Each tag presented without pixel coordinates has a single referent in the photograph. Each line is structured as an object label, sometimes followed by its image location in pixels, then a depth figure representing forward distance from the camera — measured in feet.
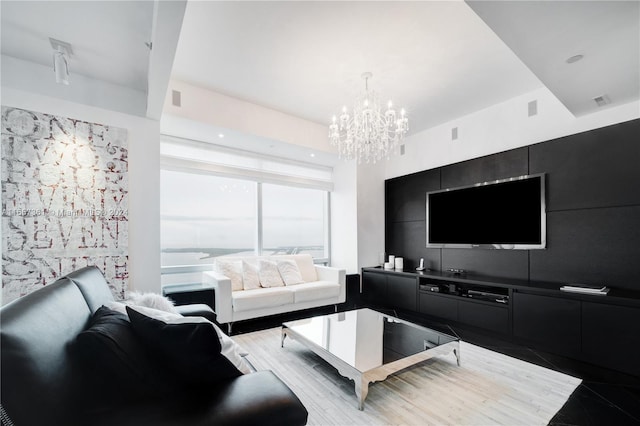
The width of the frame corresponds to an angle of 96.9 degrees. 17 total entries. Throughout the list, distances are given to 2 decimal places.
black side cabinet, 13.51
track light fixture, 7.70
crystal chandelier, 9.73
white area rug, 6.15
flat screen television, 10.80
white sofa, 11.07
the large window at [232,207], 13.26
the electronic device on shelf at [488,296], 10.40
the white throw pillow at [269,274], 13.43
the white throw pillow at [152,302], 5.82
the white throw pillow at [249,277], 12.97
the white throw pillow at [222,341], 4.19
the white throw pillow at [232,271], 12.76
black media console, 7.78
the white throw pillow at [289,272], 13.92
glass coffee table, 6.58
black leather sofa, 2.57
